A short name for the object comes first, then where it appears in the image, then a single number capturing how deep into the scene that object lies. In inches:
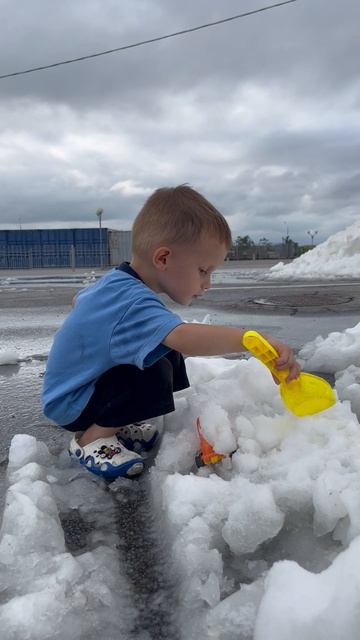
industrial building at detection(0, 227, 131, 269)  1419.8
